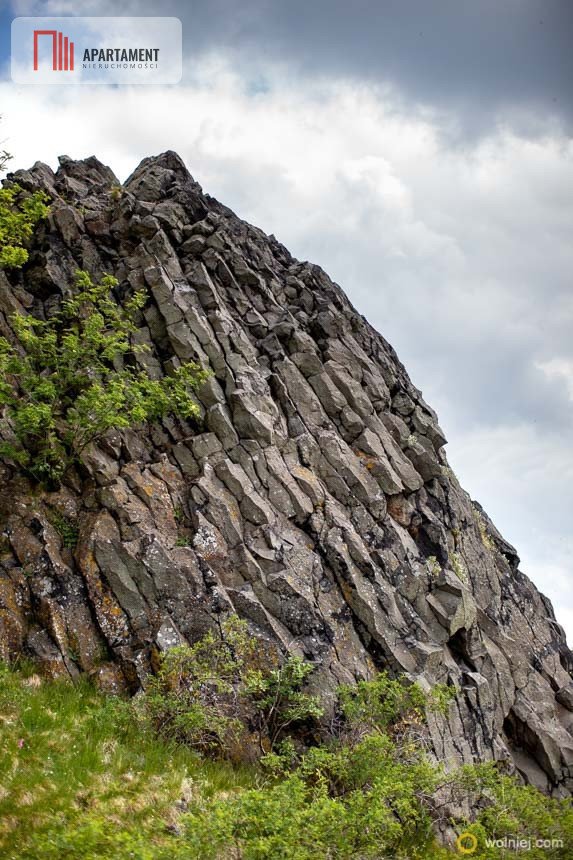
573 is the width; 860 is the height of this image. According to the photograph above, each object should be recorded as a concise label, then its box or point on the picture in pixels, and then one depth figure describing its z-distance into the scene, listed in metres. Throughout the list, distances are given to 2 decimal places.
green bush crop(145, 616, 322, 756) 14.35
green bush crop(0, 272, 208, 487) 17.67
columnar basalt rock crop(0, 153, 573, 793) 17.30
